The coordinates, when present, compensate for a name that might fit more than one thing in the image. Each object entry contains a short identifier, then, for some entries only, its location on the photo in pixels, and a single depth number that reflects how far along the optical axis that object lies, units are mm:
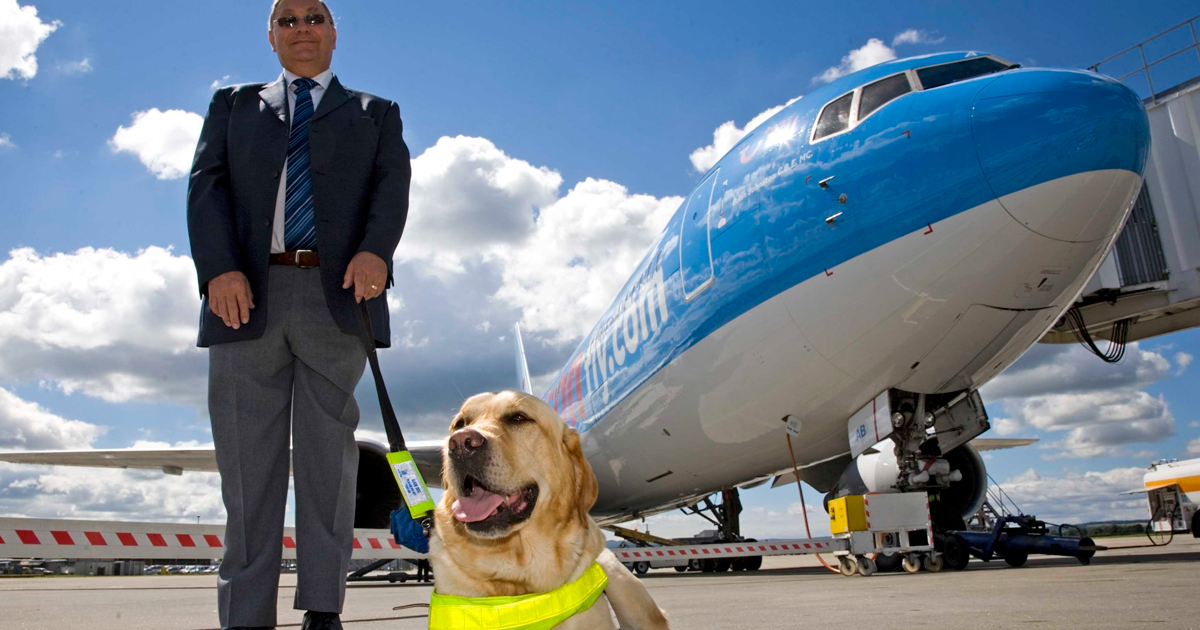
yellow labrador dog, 1729
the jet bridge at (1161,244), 8773
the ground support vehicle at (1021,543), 6258
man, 1997
